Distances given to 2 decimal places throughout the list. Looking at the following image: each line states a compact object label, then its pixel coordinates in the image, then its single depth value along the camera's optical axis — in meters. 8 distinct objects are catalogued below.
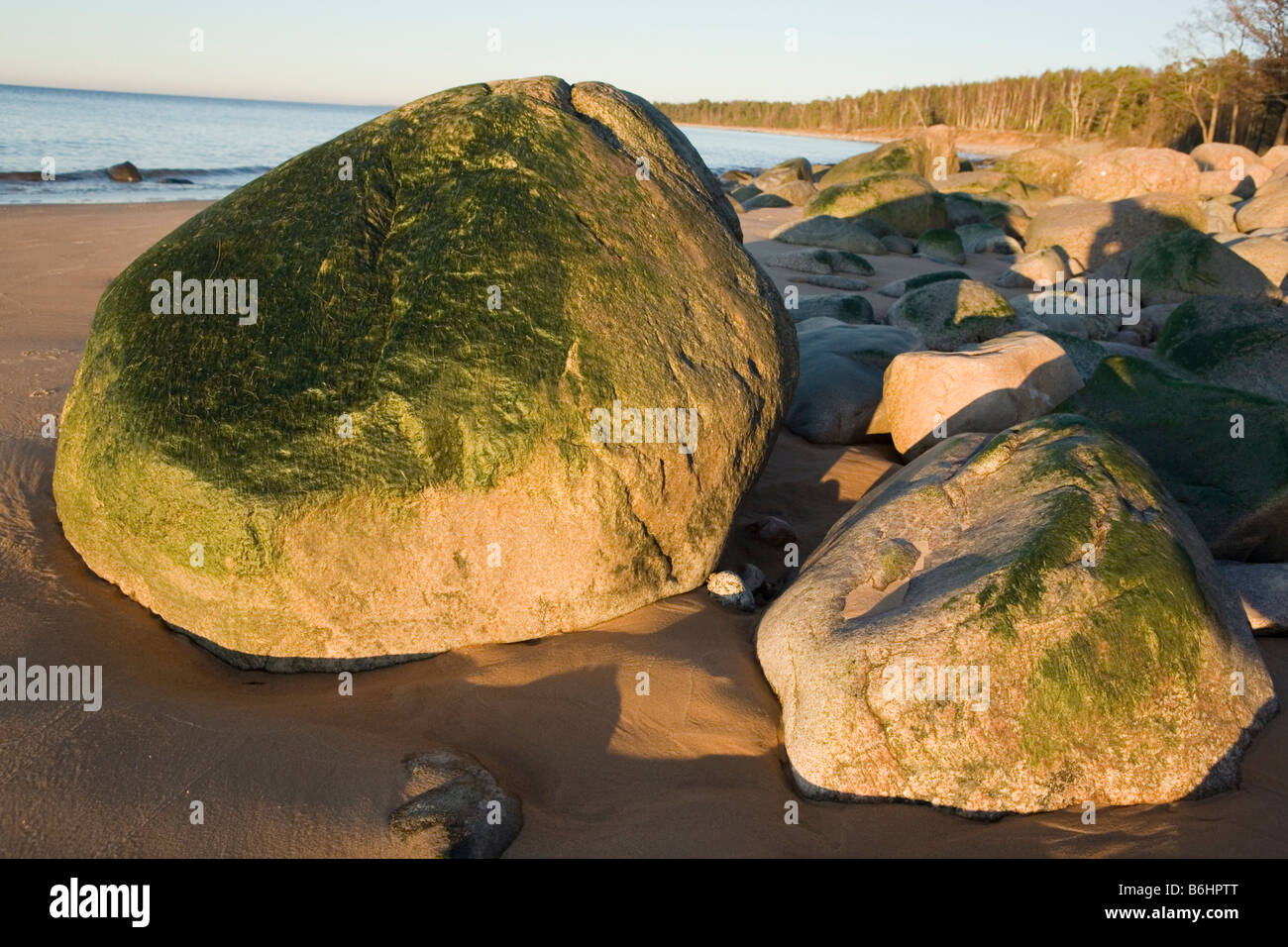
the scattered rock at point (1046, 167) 25.53
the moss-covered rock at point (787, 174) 28.91
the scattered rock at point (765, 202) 24.55
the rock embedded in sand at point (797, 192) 25.30
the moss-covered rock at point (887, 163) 25.48
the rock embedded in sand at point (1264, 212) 17.44
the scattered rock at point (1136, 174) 20.64
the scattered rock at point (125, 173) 22.19
